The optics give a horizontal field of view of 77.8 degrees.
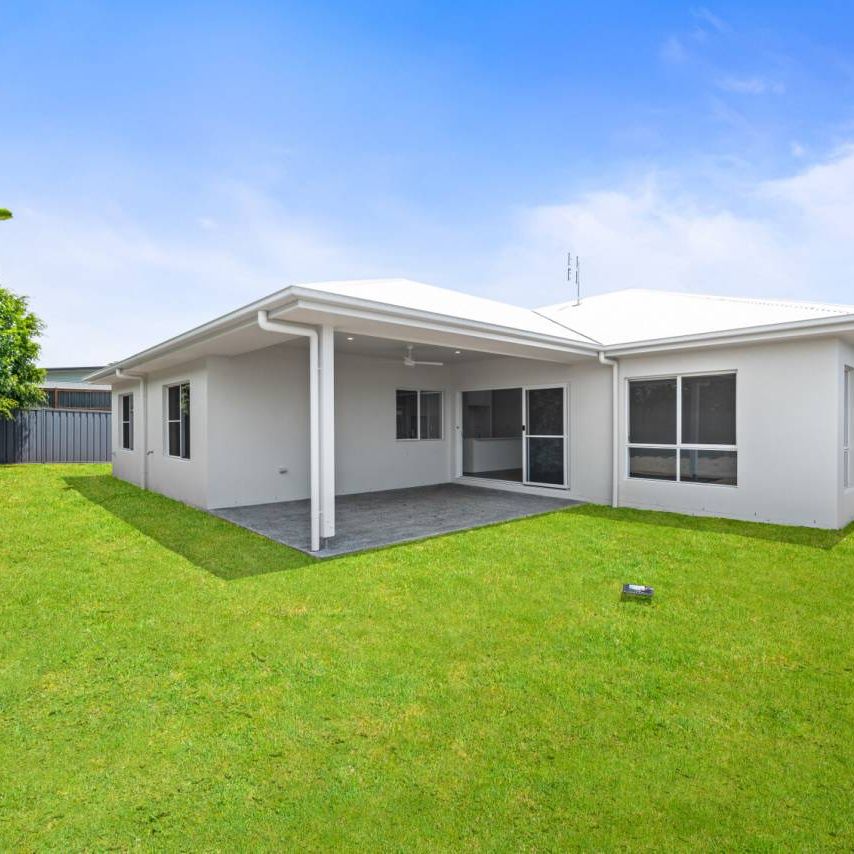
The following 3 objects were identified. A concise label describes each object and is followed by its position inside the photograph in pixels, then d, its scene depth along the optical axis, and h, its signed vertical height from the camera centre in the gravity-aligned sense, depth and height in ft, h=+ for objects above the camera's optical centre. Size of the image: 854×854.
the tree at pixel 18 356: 47.83 +6.13
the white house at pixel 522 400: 21.21 +1.06
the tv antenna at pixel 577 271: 43.60 +12.40
